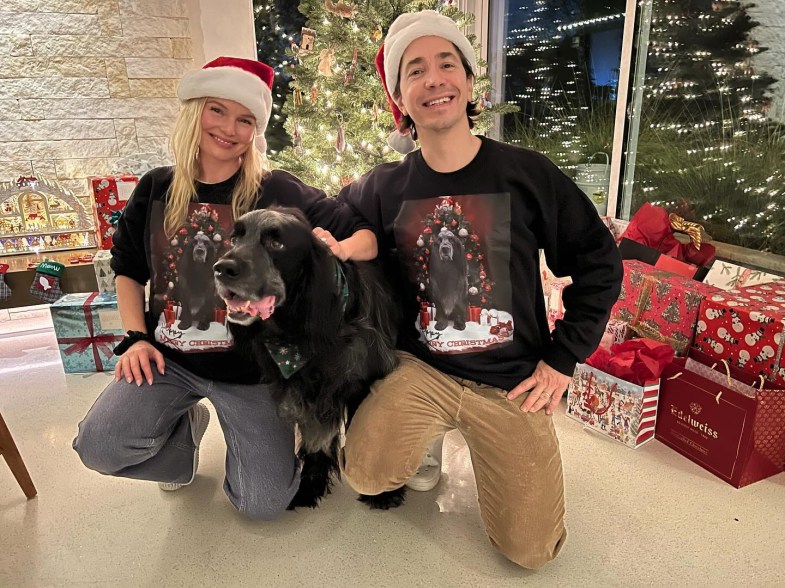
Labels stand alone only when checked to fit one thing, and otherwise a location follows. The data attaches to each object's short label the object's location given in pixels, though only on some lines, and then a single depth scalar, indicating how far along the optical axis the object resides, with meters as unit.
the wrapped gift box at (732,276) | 2.09
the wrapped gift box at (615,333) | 2.20
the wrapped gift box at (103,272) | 2.76
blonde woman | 1.48
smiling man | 1.35
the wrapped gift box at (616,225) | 2.71
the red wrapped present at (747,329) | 1.71
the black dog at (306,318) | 1.15
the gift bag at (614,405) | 1.88
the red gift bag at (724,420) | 1.66
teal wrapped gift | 2.51
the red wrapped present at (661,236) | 2.32
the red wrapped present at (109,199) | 2.94
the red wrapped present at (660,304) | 1.98
